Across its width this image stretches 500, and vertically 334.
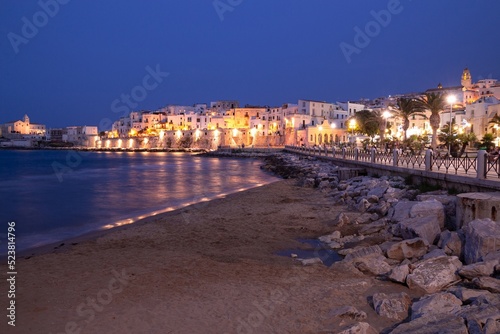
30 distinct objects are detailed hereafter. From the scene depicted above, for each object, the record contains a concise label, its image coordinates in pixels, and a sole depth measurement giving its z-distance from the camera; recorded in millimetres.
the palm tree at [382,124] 36875
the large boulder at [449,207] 9180
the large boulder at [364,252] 7543
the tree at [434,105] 26872
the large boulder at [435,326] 4154
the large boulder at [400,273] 6520
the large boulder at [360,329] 4773
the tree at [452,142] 23447
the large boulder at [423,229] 8109
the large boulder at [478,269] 5969
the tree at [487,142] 24191
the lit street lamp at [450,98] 26194
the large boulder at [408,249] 7527
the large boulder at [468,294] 5234
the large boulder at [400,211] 9719
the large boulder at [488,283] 5426
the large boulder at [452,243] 7242
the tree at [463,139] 23400
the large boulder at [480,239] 6594
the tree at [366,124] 50791
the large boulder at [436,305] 5012
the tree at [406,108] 32906
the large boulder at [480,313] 4309
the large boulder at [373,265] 7008
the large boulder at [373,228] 10039
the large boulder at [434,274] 6152
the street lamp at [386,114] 34669
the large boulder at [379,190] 13520
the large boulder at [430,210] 8922
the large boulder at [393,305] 5422
